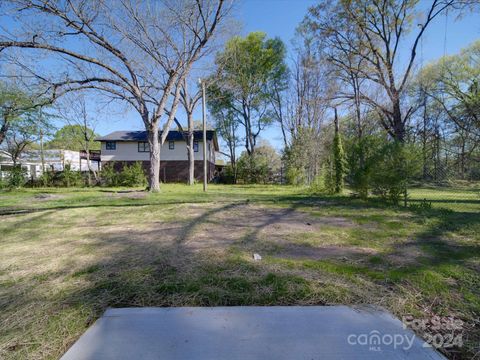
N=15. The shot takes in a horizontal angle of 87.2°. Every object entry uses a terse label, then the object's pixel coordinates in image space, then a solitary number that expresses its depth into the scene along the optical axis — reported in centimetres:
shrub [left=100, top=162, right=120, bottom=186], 1983
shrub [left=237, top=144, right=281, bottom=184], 2295
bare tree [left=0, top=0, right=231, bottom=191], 1037
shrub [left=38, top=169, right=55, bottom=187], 1968
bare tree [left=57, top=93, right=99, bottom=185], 2105
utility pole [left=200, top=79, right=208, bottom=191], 1440
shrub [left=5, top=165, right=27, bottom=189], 1570
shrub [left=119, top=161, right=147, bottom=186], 1900
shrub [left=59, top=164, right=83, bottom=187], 1994
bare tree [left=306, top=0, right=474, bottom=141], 1434
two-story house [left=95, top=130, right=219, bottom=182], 2550
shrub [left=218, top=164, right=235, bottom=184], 2398
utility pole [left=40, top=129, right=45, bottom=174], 2059
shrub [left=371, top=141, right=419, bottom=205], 723
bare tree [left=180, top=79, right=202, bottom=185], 2050
